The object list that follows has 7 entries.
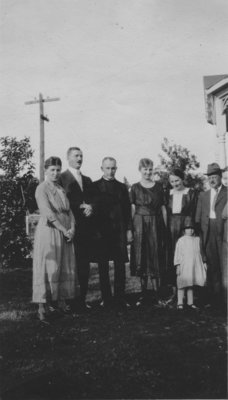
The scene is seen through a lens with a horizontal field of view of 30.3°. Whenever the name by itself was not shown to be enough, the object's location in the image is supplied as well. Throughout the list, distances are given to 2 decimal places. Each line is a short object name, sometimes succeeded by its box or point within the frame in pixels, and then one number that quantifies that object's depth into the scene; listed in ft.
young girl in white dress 16.99
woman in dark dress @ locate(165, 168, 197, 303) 18.40
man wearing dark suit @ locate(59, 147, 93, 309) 17.54
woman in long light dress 15.30
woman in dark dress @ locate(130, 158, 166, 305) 18.04
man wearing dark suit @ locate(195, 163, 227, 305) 17.83
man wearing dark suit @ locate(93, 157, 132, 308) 17.84
